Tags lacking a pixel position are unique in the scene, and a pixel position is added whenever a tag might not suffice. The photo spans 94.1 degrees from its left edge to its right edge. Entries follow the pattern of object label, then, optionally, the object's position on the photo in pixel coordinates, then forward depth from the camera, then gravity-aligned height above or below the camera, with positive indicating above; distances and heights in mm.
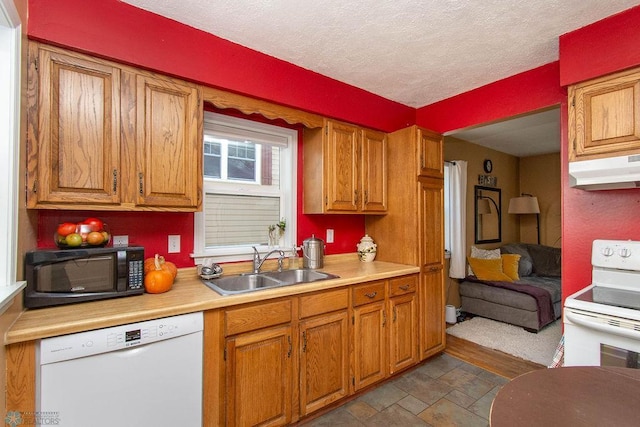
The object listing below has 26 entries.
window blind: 2289 -23
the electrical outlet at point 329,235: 2869 -190
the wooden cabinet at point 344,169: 2494 +404
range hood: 1666 +255
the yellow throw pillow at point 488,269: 3938 -719
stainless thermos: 2520 -319
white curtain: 3889 -20
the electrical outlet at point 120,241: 1837 -160
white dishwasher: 1209 -715
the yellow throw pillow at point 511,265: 4082 -688
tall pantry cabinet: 2656 -34
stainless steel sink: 2124 -481
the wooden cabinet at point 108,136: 1434 +427
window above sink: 2262 +229
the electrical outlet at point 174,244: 2029 -198
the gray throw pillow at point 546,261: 4365 -676
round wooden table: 776 -536
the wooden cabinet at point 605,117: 1702 +595
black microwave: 1381 -298
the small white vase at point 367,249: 2924 -336
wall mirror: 4512 +24
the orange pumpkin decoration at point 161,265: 1741 -297
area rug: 2925 -1351
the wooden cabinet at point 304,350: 1625 -879
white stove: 1483 -502
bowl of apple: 1504 -102
